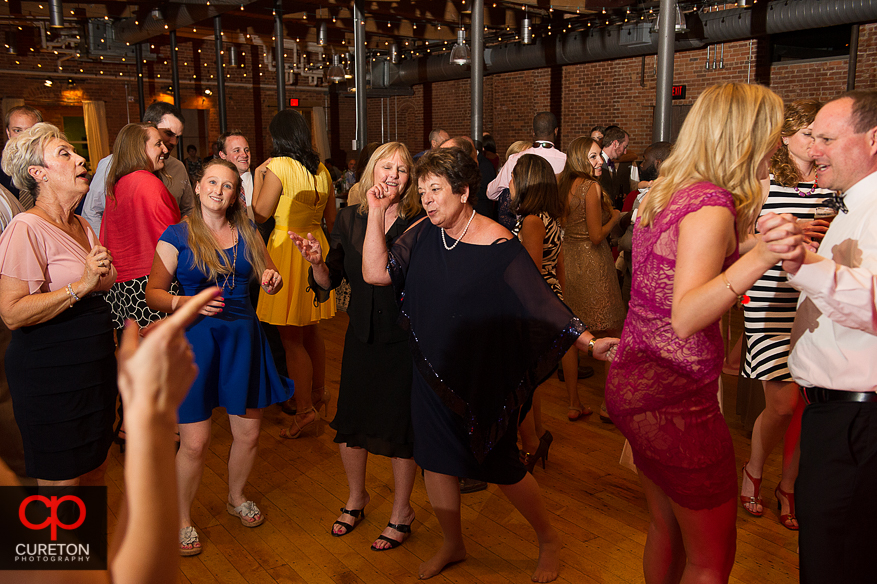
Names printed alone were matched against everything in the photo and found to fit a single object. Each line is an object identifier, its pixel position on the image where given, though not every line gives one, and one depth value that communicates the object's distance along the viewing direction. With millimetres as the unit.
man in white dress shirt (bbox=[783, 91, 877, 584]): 1430
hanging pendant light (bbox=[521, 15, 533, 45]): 10648
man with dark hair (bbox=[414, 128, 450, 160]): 5249
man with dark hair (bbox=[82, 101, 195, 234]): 3666
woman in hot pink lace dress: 1503
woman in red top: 3131
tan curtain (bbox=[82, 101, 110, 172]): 14625
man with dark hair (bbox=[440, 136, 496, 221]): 3961
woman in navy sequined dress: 2172
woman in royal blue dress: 2518
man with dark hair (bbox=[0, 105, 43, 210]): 3736
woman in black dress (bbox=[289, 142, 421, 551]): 2572
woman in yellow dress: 3668
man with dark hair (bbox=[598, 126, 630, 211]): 5257
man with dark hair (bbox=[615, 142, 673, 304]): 4466
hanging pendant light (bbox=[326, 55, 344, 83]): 11484
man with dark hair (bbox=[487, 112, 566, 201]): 5203
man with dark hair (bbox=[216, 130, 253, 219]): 4203
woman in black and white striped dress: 2641
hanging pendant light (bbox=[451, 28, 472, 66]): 9498
